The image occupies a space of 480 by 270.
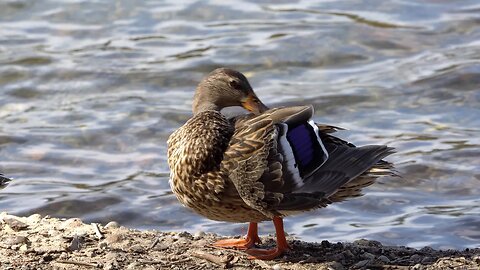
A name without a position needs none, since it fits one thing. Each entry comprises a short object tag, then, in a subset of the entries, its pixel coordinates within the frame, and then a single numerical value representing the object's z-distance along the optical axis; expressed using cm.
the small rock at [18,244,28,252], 1257
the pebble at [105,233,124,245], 1313
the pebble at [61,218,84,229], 1386
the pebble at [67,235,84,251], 1266
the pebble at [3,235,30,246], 1282
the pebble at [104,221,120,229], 1396
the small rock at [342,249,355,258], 1273
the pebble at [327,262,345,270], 1215
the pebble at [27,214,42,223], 1437
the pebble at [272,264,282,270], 1213
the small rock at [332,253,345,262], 1255
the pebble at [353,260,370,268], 1231
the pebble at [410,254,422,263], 1268
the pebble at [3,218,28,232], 1386
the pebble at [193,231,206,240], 1383
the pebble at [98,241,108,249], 1278
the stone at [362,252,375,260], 1262
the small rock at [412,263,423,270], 1208
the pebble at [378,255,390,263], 1254
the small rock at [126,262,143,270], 1189
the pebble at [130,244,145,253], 1272
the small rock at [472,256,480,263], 1257
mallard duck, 1202
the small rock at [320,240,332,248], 1326
